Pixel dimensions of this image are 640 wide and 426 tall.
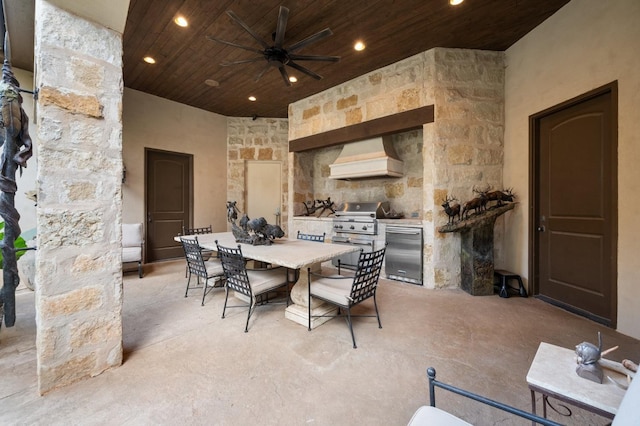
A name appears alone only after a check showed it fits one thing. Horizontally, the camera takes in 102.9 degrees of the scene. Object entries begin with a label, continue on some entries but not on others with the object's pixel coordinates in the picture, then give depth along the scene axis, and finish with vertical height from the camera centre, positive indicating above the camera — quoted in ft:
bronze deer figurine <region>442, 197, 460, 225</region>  10.64 +0.05
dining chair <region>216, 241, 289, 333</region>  7.20 -2.05
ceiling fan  7.77 +5.70
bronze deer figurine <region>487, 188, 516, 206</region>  10.37 +0.58
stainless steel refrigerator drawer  11.55 -2.02
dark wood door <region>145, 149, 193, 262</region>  16.20 +0.78
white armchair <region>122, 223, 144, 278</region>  12.55 -1.64
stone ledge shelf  10.16 -1.57
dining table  6.92 -1.27
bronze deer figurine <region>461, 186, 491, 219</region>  10.32 +0.29
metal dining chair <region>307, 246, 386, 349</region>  6.63 -2.14
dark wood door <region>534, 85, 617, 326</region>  7.84 +0.15
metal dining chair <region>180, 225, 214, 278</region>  12.88 -1.07
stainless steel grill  13.17 -0.76
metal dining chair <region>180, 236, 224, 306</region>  8.96 -1.94
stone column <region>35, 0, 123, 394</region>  4.78 +0.30
